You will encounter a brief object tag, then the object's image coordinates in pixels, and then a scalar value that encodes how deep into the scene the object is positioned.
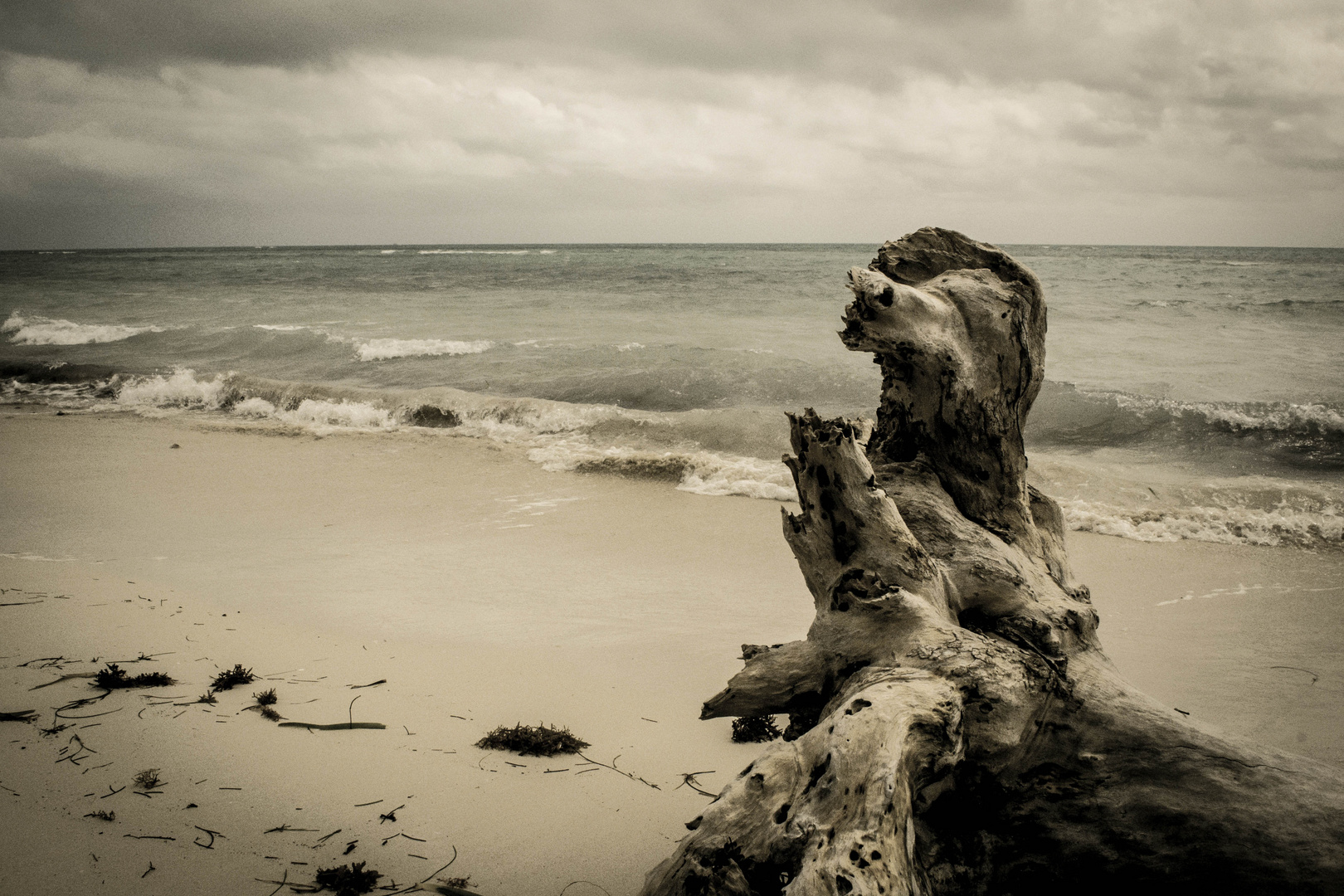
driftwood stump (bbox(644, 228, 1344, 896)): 2.03
